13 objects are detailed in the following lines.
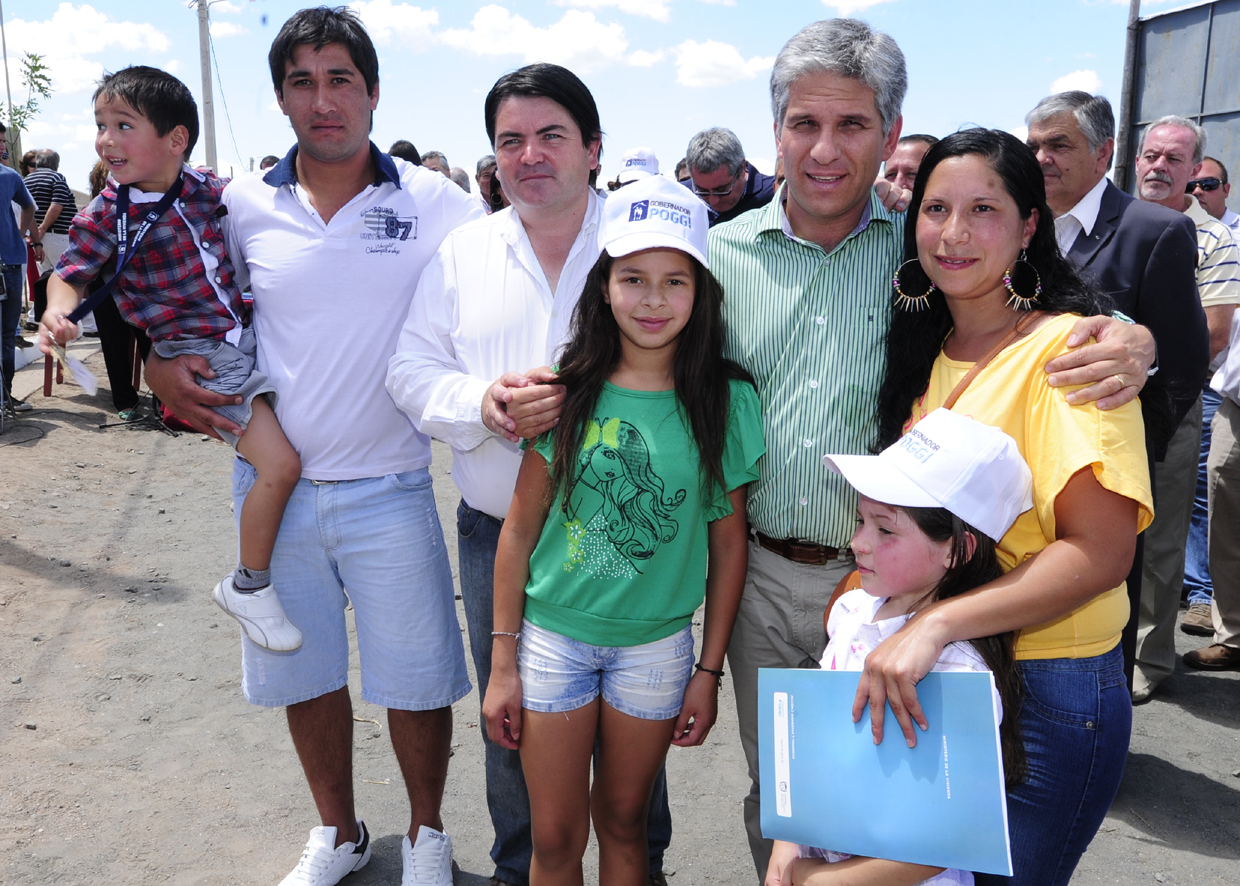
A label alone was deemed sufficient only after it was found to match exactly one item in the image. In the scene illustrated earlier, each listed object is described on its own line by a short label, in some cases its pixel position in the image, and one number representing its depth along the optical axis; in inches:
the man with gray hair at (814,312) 89.1
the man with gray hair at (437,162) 433.3
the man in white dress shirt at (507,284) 100.6
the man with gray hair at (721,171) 264.2
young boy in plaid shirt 108.9
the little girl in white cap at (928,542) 66.4
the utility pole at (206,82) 820.6
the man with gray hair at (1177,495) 164.7
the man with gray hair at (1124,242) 118.6
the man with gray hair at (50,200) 412.6
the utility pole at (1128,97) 425.7
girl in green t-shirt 87.1
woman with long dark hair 67.0
